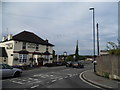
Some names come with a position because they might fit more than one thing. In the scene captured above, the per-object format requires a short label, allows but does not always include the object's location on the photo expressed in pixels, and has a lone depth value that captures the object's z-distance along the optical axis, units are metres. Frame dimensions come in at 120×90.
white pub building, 20.23
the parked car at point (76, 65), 20.59
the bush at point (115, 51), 7.86
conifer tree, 36.83
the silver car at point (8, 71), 8.47
